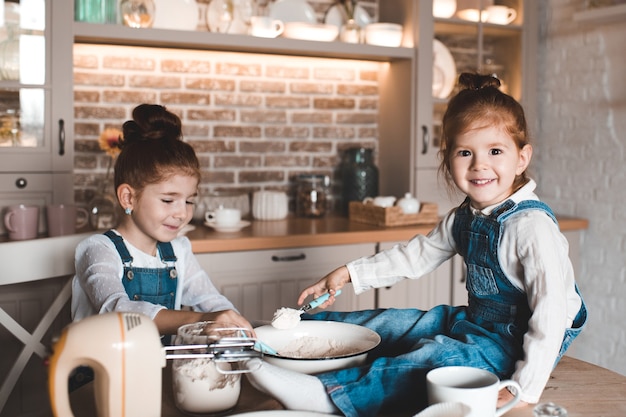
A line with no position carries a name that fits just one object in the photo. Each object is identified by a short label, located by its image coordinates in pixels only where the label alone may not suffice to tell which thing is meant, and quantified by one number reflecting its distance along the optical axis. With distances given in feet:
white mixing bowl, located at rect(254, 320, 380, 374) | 4.39
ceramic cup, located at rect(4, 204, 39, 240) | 8.84
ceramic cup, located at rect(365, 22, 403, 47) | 11.24
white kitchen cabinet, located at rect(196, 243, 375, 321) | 9.34
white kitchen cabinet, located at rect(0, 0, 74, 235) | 9.24
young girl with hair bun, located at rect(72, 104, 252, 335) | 5.86
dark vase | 11.80
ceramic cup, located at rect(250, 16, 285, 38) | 10.53
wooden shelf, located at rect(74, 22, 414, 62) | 9.57
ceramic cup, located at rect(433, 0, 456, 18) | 11.64
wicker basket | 10.39
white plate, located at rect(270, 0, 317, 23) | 11.22
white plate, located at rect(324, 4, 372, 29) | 11.75
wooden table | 3.83
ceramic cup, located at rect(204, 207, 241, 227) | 9.79
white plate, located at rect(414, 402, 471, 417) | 3.13
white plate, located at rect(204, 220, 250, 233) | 9.83
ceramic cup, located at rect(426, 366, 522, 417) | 3.28
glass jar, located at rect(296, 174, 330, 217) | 11.45
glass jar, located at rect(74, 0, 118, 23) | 9.58
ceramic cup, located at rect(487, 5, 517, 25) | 12.01
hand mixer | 2.94
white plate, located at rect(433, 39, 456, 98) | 11.76
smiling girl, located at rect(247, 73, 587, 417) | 3.85
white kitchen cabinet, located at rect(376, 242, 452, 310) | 10.38
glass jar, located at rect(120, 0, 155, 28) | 9.74
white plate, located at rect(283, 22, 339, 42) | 10.79
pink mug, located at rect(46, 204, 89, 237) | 9.14
